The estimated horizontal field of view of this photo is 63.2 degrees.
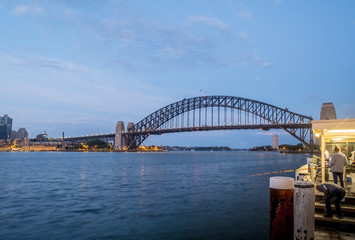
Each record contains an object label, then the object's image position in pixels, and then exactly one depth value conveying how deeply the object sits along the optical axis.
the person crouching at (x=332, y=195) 6.16
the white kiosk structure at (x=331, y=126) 7.67
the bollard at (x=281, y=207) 5.21
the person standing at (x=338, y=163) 8.15
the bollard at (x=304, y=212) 5.05
